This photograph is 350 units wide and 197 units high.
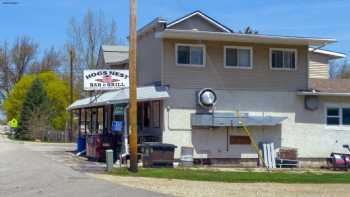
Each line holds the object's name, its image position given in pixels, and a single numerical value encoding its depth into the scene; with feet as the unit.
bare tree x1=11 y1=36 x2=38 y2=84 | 302.45
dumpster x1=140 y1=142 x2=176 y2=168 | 94.22
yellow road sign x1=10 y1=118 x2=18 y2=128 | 226.17
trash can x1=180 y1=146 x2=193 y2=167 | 99.35
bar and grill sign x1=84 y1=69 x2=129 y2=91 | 102.27
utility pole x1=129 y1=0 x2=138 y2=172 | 84.48
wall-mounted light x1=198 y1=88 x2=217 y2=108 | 102.42
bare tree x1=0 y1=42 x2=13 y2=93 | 299.17
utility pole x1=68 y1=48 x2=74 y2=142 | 215.04
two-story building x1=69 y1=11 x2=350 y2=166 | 102.68
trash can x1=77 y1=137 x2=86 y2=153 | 127.24
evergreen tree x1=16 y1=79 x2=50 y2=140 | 224.12
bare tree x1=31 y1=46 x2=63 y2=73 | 300.40
